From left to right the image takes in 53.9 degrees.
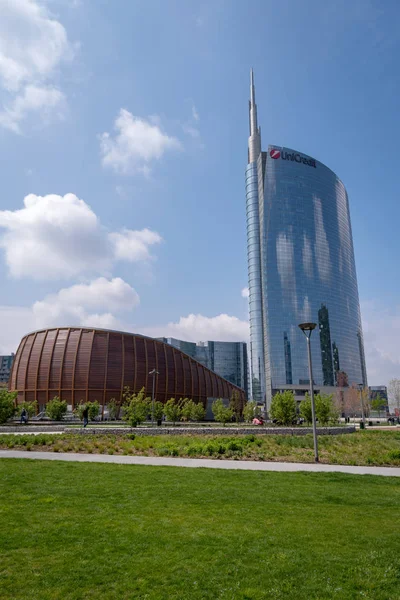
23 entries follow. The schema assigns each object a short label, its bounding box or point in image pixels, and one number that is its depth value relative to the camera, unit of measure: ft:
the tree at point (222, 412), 161.95
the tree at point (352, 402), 361.20
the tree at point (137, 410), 140.99
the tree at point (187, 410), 179.22
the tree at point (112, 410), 197.98
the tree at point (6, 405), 142.20
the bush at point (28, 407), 173.35
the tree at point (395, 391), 320.91
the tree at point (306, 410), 135.74
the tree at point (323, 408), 134.51
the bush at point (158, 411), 178.29
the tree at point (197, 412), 186.39
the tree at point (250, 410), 177.25
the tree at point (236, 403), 266.65
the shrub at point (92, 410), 173.17
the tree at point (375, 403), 344.75
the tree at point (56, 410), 178.60
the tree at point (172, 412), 166.61
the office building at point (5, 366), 646.74
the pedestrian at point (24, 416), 155.63
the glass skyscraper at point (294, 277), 438.81
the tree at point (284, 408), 142.61
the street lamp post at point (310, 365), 62.54
